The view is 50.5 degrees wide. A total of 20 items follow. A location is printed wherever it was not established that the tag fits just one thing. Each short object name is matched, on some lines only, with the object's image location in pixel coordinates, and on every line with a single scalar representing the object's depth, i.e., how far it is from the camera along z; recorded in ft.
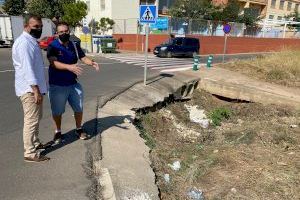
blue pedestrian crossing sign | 34.01
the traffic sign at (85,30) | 87.76
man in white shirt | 13.60
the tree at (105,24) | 115.44
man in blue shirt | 15.85
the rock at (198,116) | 33.67
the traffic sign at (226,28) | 64.64
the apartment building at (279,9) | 189.37
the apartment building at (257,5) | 171.83
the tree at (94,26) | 118.79
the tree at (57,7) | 138.62
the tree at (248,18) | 140.46
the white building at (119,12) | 117.91
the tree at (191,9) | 120.78
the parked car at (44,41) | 85.55
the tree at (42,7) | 136.96
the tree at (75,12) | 109.40
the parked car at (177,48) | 82.33
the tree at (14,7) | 149.48
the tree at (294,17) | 171.83
